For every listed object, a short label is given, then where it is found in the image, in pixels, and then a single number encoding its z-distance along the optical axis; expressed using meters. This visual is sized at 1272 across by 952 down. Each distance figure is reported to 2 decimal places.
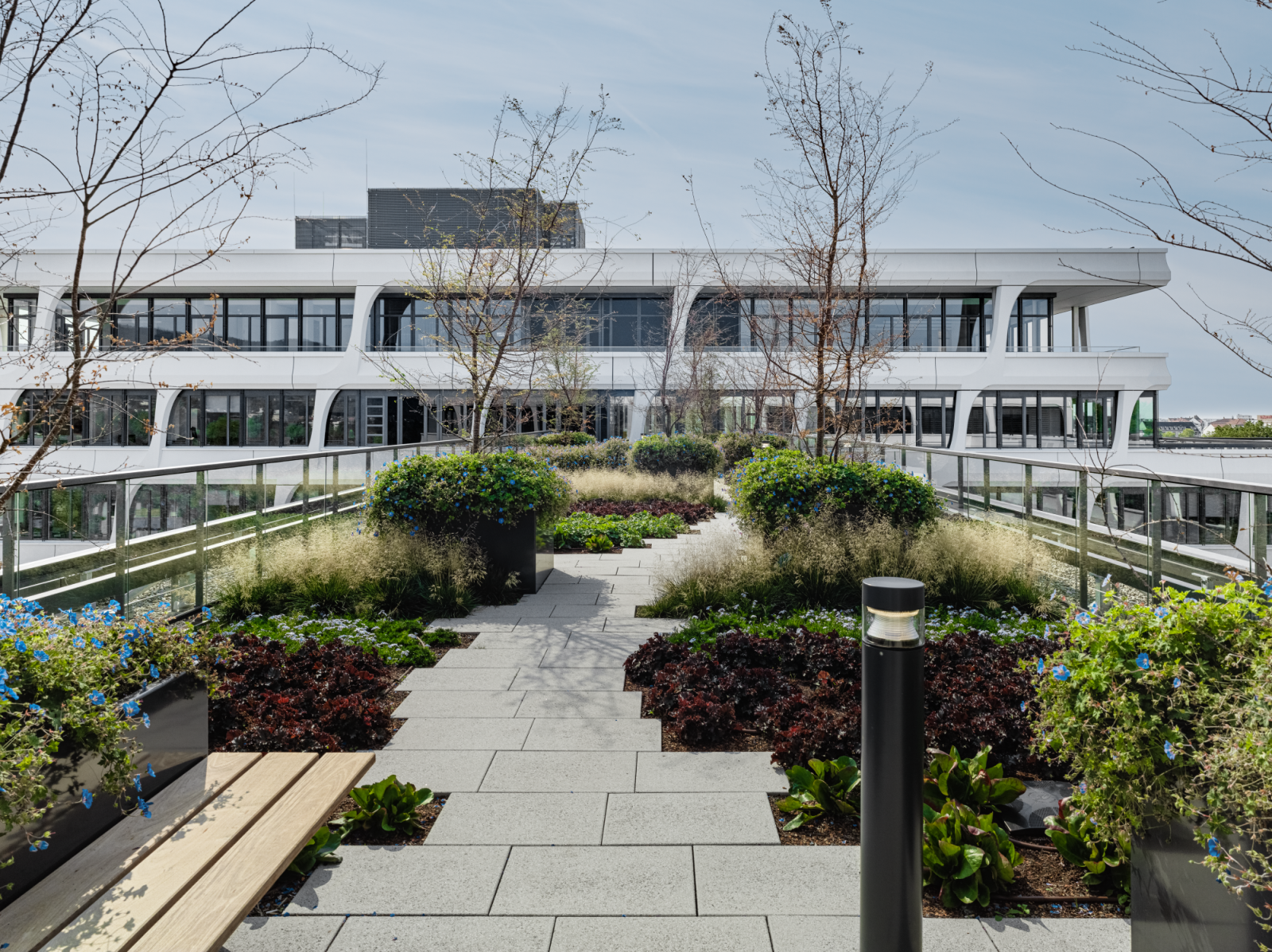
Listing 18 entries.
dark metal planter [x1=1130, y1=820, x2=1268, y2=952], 2.24
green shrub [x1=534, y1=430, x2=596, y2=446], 26.69
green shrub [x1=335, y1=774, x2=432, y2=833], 3.74
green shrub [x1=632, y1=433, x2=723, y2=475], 20.78
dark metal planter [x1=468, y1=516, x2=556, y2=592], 8.94
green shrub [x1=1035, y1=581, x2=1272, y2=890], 2.17
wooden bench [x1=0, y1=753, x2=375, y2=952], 2.12
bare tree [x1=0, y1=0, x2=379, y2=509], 3.01
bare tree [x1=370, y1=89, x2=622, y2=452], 11.27
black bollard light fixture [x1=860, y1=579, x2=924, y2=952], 2.36
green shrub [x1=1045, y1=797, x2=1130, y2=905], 3.15
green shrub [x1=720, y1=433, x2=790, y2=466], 23.80
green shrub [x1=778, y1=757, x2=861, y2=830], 3.84
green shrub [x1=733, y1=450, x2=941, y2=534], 8.70
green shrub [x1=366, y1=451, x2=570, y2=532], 8.74
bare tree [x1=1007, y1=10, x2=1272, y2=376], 3.28
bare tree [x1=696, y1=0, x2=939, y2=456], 9.80
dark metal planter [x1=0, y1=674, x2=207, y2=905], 2.28
